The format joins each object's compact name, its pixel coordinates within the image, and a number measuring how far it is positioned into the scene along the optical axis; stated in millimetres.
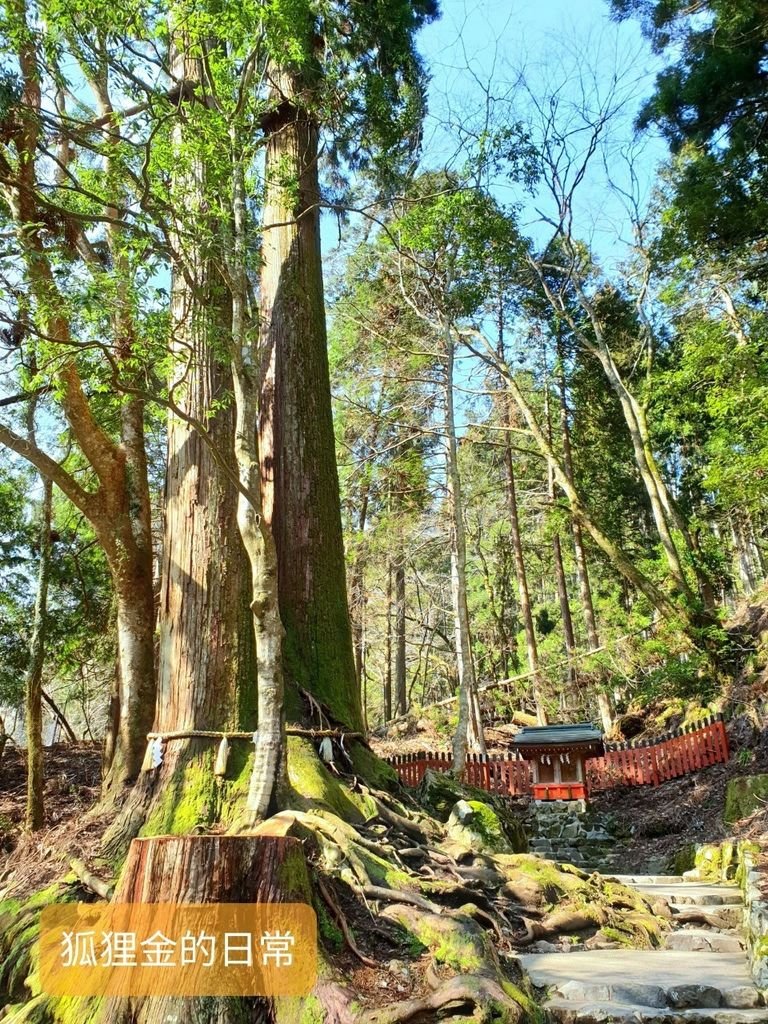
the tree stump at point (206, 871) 2629
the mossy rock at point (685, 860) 7470
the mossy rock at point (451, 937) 2943
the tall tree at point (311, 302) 5617
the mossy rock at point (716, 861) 6355
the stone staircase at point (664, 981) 2844
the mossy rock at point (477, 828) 5301
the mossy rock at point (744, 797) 7705
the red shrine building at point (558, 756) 11586
